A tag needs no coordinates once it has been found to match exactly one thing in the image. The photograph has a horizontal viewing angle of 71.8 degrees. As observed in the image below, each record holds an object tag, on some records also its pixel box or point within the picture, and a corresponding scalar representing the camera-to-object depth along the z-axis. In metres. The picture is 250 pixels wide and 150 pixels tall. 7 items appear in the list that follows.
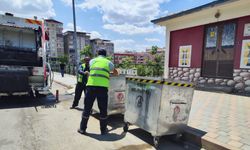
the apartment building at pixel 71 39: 85.53
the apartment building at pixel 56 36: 82.56
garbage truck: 6.01
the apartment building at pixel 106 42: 98.53
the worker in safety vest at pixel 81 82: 5.50
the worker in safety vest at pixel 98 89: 3.77
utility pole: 10.34
